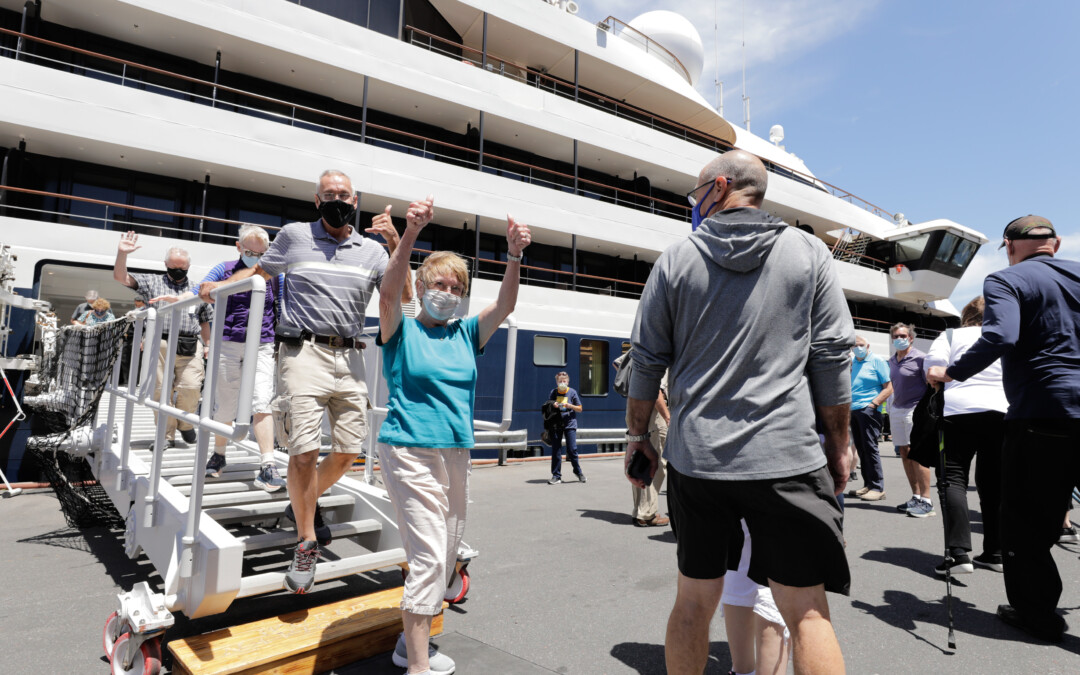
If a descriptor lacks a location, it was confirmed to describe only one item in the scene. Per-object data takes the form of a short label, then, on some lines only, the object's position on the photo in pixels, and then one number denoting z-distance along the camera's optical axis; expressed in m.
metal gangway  2.36
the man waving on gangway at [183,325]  4.41
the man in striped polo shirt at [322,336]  2.73
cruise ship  9.33
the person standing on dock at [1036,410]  2.85
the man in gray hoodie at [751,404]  1.61
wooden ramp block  2.20
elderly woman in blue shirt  2.22
